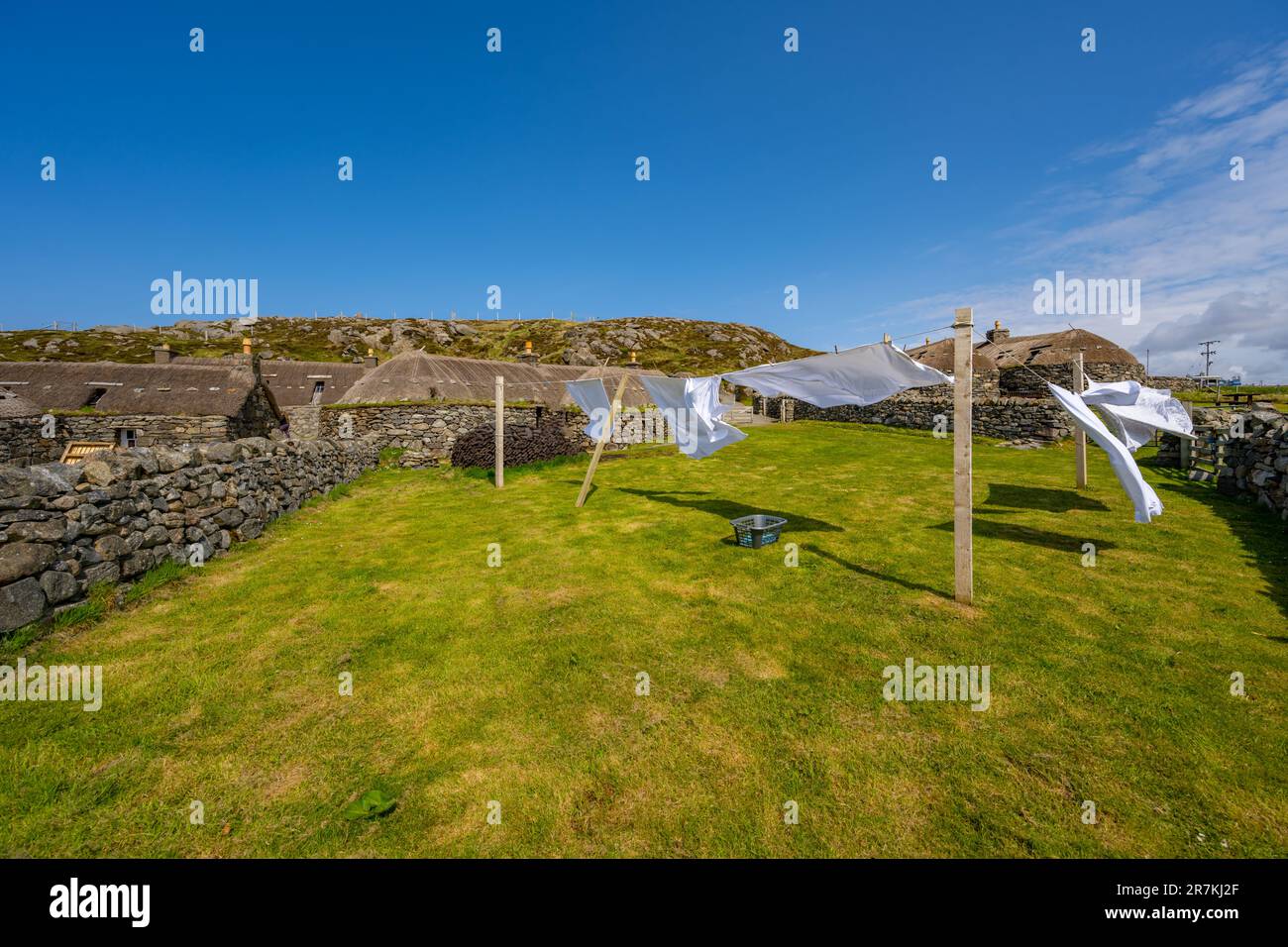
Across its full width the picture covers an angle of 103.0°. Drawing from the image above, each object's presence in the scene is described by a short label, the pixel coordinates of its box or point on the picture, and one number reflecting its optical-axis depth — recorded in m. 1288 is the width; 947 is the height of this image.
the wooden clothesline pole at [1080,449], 12.01
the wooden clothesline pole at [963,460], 6.06
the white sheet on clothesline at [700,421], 10.69
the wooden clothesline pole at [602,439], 12.12
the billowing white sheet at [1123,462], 7.74
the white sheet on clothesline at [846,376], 8.08
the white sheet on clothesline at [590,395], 14.32
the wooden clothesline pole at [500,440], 14.66
